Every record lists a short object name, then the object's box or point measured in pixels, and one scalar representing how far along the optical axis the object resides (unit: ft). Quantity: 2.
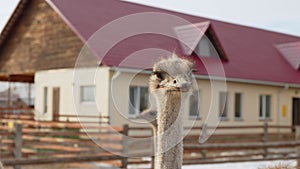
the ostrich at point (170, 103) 13.21
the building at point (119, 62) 56.39
